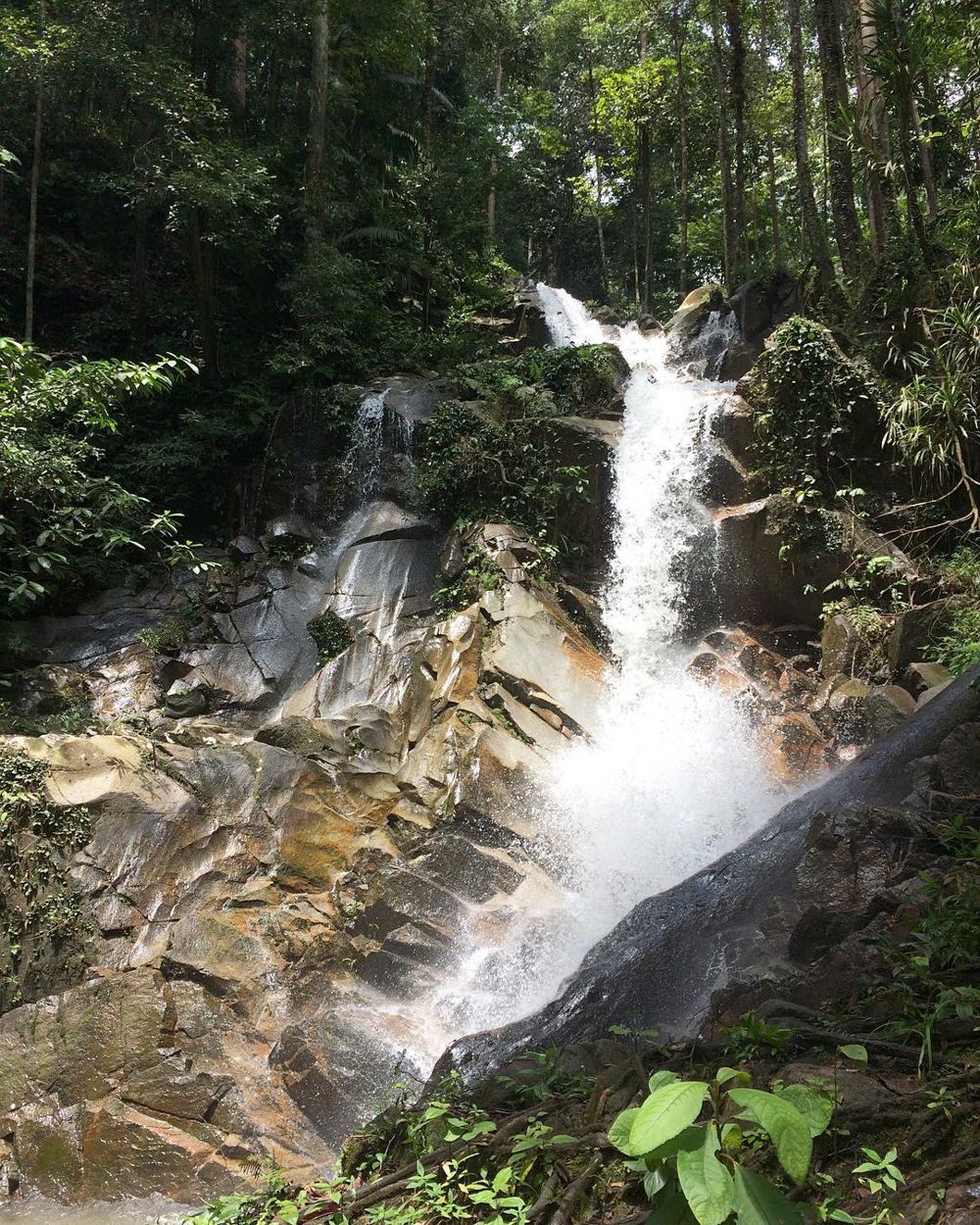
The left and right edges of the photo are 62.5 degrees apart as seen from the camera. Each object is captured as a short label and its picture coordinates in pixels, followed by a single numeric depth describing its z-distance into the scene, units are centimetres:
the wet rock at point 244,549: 1273
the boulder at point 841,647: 1022
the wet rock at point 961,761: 481
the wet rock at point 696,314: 1892
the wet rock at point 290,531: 1277
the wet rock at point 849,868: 418
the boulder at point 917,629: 959
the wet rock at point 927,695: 801
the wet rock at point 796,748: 902
